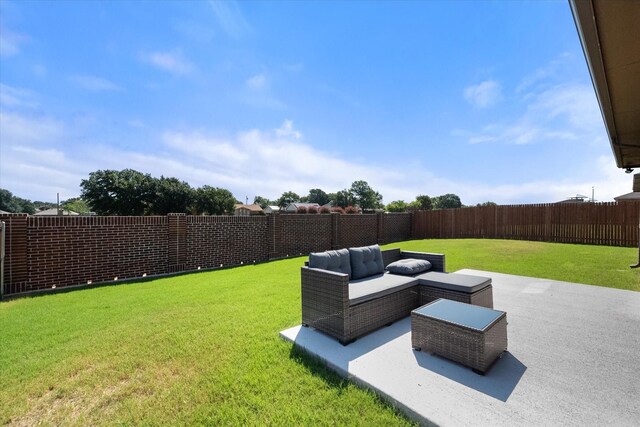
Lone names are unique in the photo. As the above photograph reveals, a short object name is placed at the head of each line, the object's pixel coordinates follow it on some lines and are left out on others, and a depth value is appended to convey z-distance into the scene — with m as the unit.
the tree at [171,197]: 27.97
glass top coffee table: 2.32
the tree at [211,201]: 32.56
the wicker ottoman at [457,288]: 3.42
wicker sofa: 2.97
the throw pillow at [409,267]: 4.20
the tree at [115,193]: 25.70
